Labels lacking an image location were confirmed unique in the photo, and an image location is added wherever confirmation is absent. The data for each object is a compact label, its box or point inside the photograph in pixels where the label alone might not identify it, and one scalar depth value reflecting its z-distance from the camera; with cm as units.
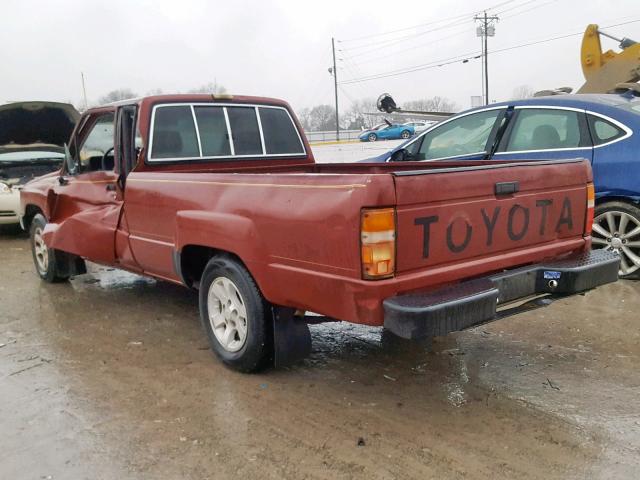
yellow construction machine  1051
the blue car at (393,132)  3681
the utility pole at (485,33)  5083
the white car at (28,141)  965
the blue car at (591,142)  548
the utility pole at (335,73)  5725
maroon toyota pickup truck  299
